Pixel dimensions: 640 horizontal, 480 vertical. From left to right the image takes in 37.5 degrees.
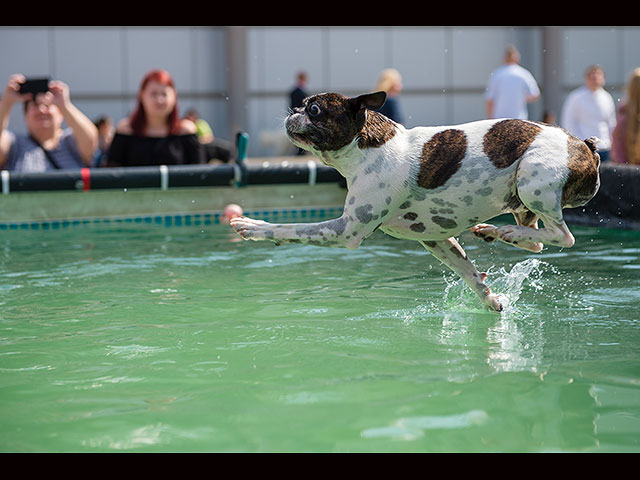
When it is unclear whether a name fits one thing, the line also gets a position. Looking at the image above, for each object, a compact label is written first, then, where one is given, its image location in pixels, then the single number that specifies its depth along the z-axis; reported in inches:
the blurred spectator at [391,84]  528.1
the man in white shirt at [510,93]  490.0
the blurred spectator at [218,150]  447.9
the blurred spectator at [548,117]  701.6
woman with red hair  395.5
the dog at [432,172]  181.0
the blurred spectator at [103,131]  582.2
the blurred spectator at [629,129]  381.1
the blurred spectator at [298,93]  763.4
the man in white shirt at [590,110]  478.0
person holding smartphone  368.5
